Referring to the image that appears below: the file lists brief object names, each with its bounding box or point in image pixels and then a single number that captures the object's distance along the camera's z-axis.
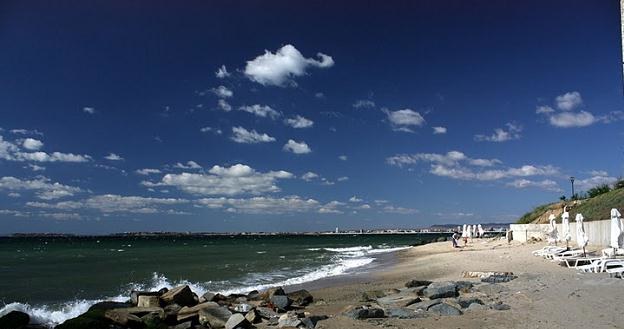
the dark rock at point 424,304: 12.13
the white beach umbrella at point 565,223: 24.11
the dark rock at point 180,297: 14.05
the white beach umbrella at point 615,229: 17.45
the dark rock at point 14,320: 11.28
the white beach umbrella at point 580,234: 20.00
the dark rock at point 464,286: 14.22
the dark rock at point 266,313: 12.54
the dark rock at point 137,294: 14.23
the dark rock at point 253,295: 16.03
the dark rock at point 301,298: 15.06
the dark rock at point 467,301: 12.03
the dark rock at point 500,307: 11.46
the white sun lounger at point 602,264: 15.66
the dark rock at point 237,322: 11.20
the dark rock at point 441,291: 13.43
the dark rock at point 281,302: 13.74
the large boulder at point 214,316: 11.79
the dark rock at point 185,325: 11.47
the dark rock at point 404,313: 11.44
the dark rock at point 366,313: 11.66
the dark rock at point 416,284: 16.23
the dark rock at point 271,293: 14.96
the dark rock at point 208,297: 15.08
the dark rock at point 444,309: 11.40
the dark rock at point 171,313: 12.16
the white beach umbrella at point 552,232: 26.66
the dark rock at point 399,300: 12.80
